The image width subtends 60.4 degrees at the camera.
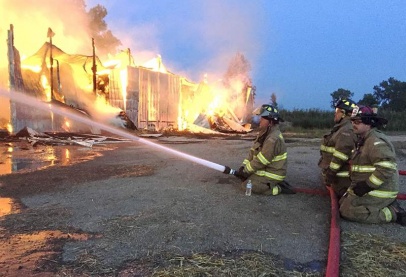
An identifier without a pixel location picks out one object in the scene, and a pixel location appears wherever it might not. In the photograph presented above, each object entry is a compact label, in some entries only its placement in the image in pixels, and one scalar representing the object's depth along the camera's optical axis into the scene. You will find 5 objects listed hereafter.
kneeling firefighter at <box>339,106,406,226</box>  4.16
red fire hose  2.96
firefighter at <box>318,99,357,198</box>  5.24
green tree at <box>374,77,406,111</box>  51.62
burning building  15.45
